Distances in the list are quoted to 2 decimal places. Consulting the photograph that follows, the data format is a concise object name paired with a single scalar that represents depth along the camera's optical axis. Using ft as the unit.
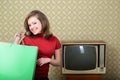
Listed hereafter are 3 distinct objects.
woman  4.64
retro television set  7.37
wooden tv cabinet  7.50
